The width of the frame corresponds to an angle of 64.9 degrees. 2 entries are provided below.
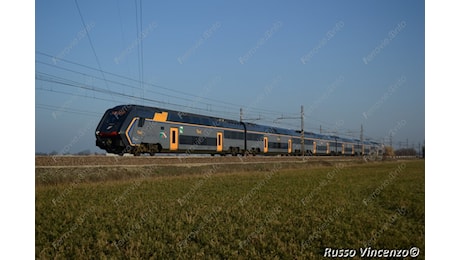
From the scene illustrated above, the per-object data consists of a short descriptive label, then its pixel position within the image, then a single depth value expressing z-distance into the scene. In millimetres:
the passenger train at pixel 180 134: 25109
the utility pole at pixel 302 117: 45438
